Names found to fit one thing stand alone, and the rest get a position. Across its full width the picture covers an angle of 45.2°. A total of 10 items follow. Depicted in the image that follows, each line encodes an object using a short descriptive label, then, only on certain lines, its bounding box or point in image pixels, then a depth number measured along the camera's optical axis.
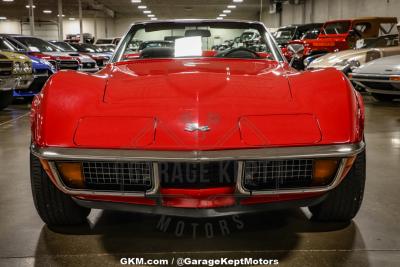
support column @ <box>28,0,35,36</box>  18.77
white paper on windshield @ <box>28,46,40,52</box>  10.77
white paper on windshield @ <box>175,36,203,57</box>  3.41
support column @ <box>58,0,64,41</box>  22.25
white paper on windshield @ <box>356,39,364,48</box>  10.17
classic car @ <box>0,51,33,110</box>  7.31
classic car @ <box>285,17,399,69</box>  12.34
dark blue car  8.69
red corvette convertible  2.01
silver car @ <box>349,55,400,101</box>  7.20
